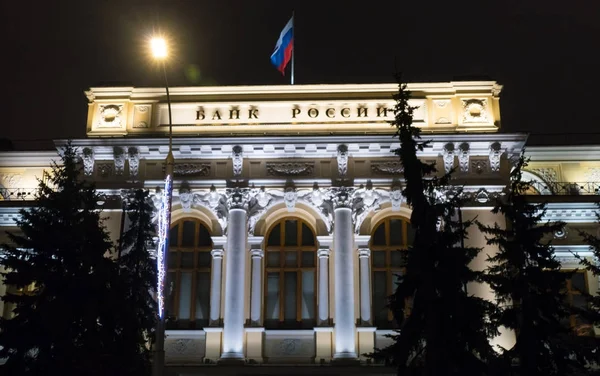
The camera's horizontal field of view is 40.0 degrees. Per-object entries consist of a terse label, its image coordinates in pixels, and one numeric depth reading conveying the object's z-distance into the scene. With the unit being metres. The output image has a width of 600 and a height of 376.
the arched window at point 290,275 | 29.67
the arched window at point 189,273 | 29.77
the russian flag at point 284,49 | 33.83
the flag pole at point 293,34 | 34.34
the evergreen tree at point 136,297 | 24.62
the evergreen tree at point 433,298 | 21.48
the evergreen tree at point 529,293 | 22.70
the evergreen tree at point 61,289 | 23.58
